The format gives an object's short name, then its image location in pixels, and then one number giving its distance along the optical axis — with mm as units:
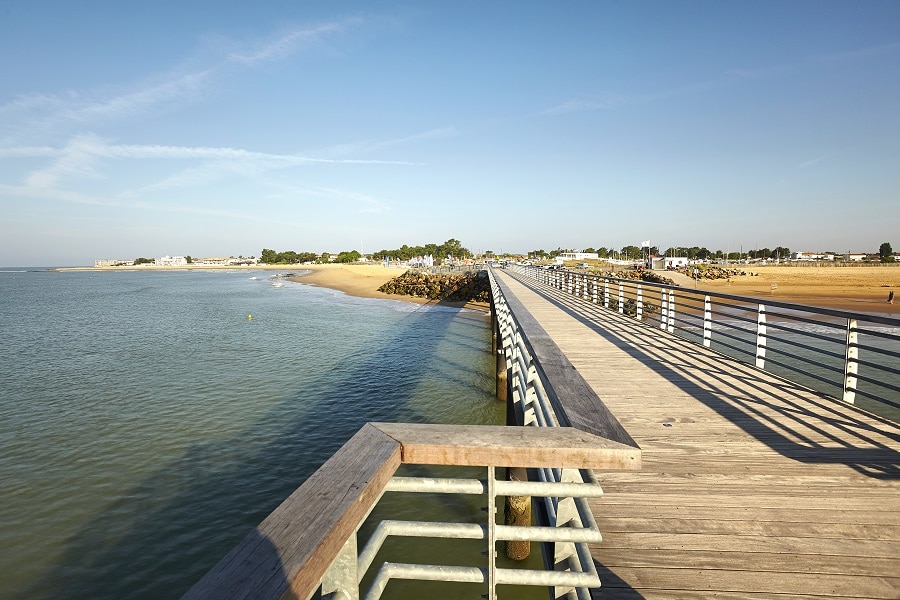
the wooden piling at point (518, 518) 5554
